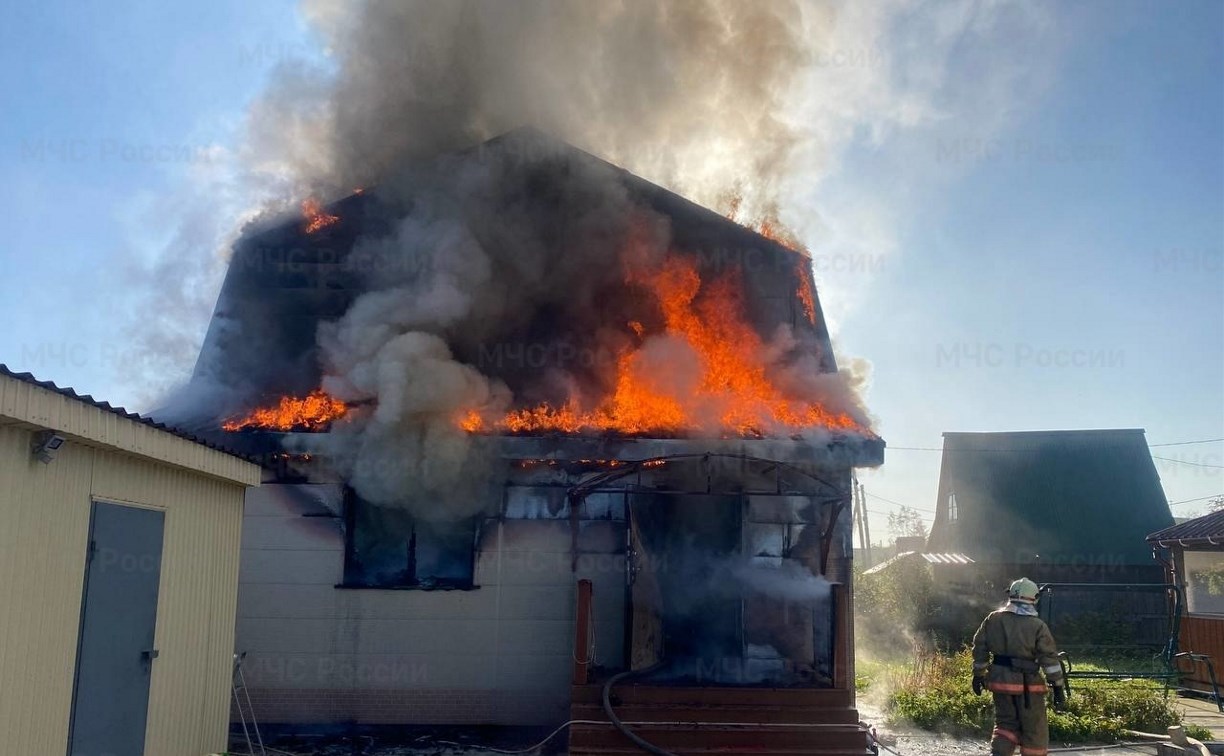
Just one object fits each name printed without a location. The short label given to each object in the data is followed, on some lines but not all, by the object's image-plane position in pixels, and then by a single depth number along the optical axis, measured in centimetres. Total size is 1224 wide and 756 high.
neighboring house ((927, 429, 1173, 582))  2297
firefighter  822
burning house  1045
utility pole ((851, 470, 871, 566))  3184
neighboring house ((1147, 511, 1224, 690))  1524
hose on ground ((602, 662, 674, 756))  815
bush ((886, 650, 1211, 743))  1086
